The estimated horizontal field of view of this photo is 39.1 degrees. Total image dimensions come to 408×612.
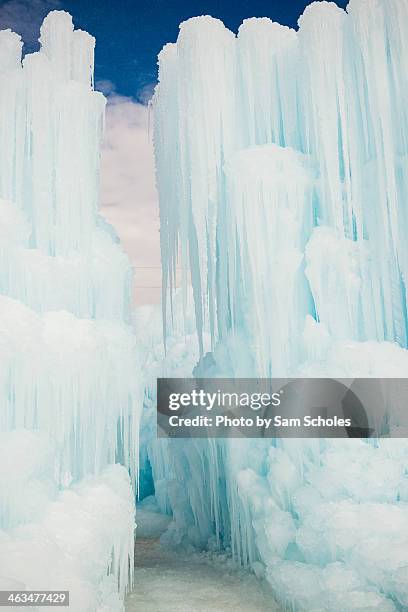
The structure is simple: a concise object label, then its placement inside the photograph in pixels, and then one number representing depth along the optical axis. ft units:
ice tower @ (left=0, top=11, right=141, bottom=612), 14.73
